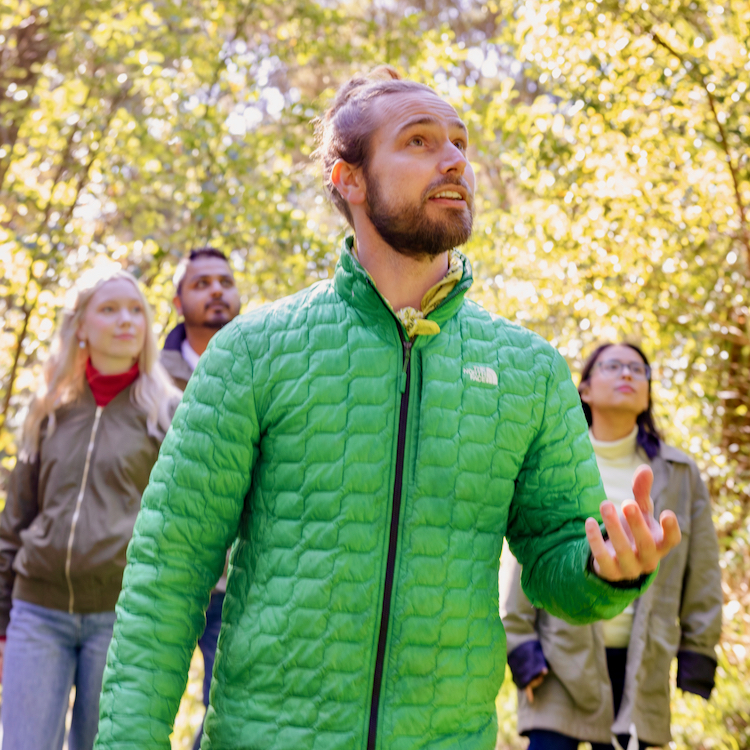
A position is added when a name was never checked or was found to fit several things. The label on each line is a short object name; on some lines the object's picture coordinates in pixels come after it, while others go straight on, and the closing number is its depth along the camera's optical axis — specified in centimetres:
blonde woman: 307
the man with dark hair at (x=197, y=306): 439
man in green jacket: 164
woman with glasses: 343
